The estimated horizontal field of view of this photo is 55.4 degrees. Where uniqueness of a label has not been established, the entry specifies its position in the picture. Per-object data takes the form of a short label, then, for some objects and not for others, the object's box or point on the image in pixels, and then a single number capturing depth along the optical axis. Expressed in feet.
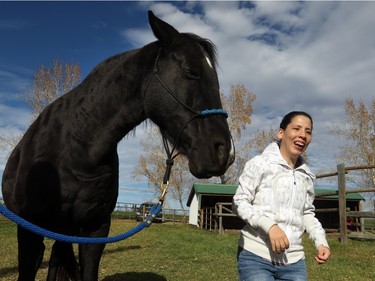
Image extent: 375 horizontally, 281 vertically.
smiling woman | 8.20
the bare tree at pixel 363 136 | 97.04
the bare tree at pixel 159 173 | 122.00
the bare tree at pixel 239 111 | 98.27
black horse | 7.55
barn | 73.15
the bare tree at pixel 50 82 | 75.92
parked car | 103.52
